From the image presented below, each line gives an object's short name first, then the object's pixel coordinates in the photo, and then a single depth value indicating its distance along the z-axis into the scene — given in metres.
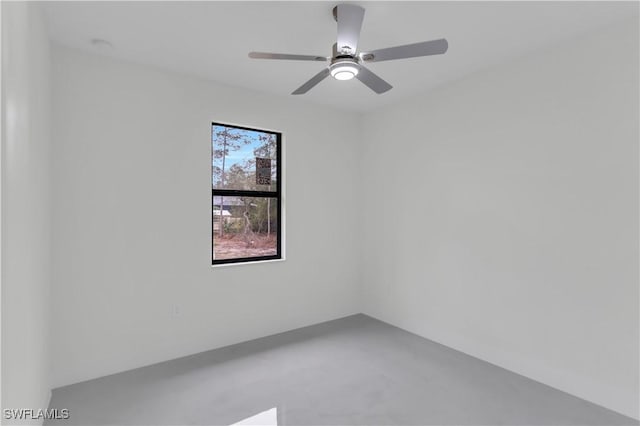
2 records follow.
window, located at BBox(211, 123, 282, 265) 3.43
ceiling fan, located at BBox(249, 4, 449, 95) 1.96
